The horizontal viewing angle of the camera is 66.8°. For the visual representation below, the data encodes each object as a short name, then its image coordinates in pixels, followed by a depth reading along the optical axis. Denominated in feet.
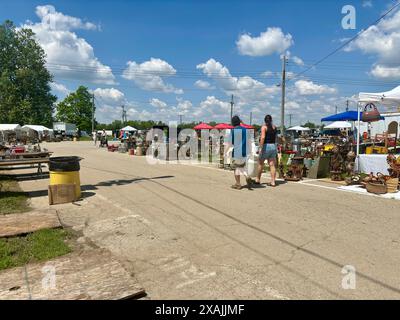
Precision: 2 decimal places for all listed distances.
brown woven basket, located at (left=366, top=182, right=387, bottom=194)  24.72
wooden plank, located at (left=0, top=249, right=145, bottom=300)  9.61
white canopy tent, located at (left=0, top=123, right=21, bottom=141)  143.73
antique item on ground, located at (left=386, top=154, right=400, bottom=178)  26.73
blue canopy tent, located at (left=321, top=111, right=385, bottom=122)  46.47
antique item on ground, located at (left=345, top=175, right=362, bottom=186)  28.63
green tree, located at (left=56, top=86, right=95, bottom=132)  296.51
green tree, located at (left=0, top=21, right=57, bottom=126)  175.01
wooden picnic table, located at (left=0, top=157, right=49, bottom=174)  27.89
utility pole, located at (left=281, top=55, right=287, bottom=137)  97.41
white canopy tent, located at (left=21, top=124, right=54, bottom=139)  160.76
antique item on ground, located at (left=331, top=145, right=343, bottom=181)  31.24
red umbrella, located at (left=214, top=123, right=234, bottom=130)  77.71
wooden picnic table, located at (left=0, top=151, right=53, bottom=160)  31.87
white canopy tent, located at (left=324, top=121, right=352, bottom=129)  87.15
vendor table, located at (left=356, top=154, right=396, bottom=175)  32.40
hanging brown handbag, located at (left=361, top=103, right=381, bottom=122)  34.74
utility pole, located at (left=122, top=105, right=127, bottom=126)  313.07
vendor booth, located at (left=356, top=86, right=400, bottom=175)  32.81
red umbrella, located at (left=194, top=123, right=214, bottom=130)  79.28
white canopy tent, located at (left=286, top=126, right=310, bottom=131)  134.08
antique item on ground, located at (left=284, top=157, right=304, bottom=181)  31.63
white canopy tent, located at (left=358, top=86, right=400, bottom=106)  33.83
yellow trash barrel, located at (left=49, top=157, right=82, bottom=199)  22.82
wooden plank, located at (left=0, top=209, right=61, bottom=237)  15.85
